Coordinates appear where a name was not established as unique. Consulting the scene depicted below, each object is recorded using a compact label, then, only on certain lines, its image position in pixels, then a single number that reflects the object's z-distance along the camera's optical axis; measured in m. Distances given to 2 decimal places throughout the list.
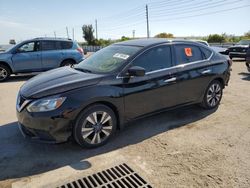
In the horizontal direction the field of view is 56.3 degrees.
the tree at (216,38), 35.41
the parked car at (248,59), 9.65
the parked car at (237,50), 14.88
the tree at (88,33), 59.41
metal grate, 2.75
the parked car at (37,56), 9.34
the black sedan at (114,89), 3.32
